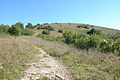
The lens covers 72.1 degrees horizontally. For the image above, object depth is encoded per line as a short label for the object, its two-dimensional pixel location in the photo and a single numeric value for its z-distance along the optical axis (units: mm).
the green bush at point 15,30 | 22209
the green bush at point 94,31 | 27282
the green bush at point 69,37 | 15999
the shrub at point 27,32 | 24595
